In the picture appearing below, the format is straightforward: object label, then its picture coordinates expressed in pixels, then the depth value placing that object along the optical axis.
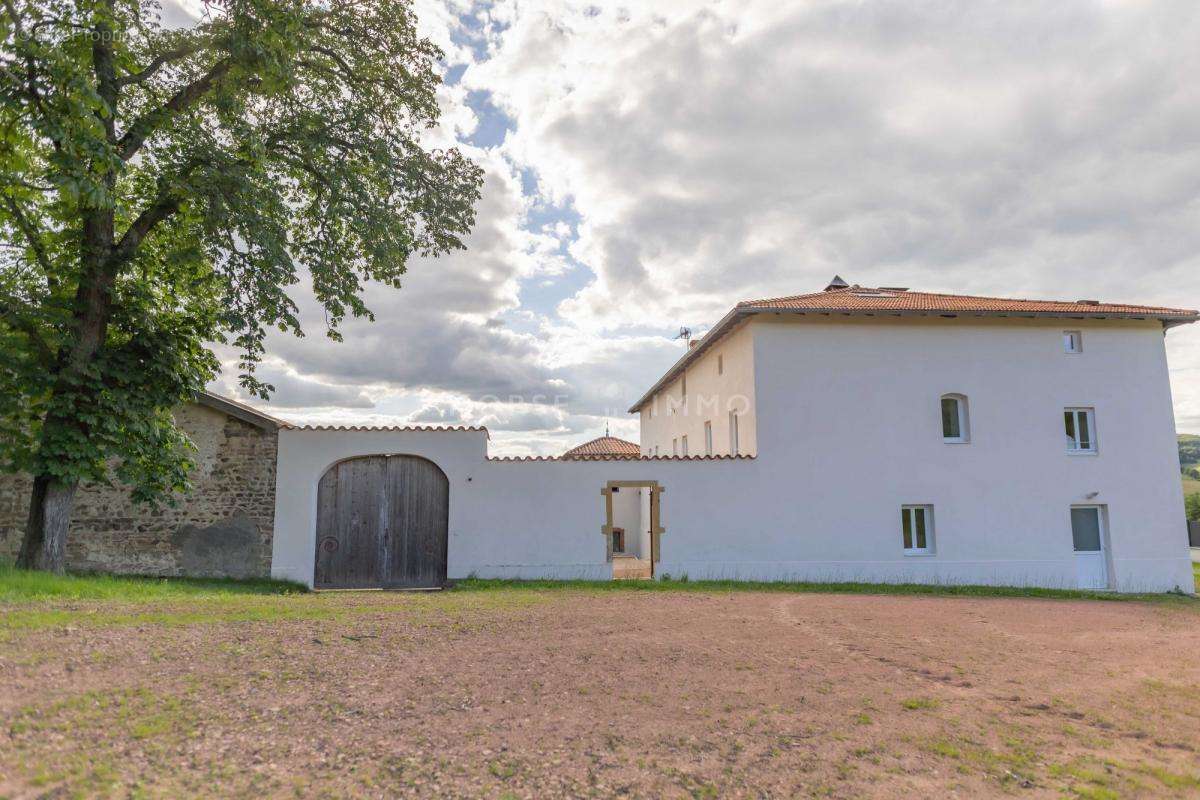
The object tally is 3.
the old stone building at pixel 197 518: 11.83
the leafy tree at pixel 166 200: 9.05
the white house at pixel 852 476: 12.77
